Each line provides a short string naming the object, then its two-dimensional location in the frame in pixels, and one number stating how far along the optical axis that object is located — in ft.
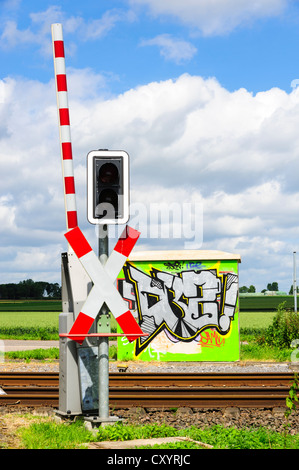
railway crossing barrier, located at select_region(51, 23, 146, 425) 22.27
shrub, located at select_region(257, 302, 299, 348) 61.67
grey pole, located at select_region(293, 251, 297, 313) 97.27
